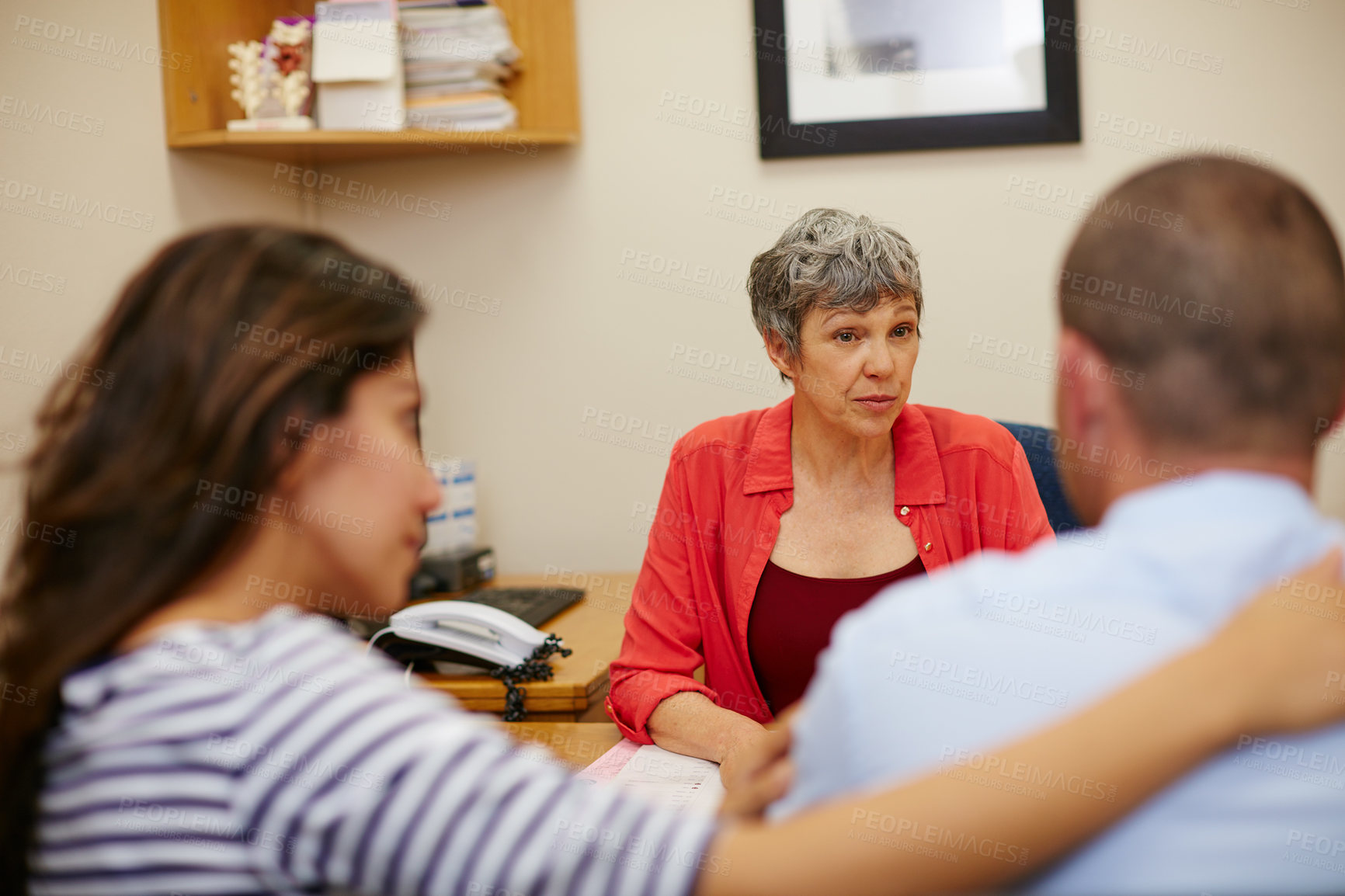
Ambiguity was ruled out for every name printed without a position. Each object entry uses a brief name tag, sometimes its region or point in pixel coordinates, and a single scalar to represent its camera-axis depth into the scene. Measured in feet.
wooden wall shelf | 6.96
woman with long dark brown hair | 1.85
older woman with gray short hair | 5.48
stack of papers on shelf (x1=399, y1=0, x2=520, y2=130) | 7.72
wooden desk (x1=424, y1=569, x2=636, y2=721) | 5.67
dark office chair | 6.38
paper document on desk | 4.14
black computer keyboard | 6.69
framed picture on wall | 7.57
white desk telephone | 5.73
